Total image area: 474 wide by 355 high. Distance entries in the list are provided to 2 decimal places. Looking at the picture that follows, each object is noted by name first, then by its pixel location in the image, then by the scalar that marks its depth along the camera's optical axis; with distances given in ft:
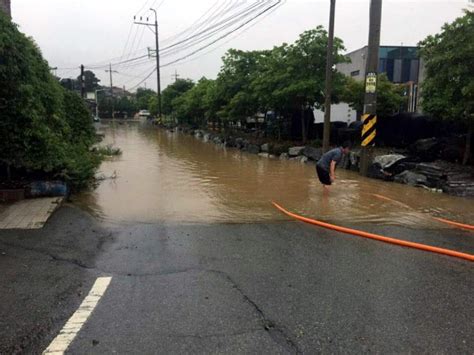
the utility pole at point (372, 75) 38.58
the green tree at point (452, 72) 32.65
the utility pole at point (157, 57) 157.48
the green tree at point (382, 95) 52.75
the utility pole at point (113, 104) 326.77
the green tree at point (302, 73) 56.39
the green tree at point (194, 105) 125.49
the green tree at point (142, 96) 368.27
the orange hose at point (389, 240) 16.78
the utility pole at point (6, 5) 32.48
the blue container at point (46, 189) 26.61
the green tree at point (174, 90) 188.89
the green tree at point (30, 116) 23.40
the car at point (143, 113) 344.18
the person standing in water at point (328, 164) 31.55
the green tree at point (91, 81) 285.23
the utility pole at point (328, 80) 45.88
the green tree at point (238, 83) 77.25
